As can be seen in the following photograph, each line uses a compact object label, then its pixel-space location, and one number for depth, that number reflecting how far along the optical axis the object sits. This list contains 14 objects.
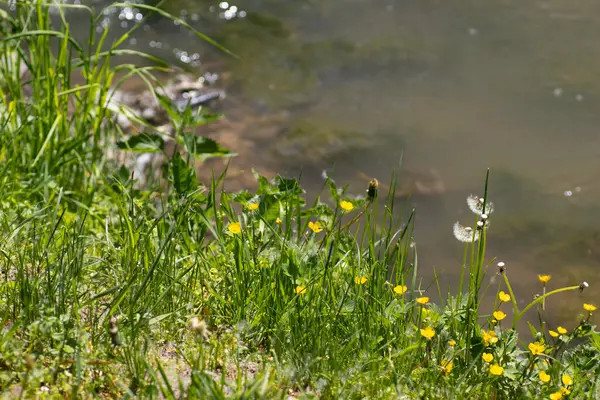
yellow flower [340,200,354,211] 5.13
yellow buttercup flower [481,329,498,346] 4.46
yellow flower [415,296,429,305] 4.46
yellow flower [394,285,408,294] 4.70
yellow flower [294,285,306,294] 4.59
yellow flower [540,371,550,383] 4.28
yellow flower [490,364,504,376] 4.20
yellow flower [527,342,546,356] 4.33
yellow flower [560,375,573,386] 4.28
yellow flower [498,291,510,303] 4.65
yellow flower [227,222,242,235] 5.04
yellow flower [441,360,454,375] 4.29
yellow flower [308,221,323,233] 5.19
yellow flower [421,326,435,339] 4.18
